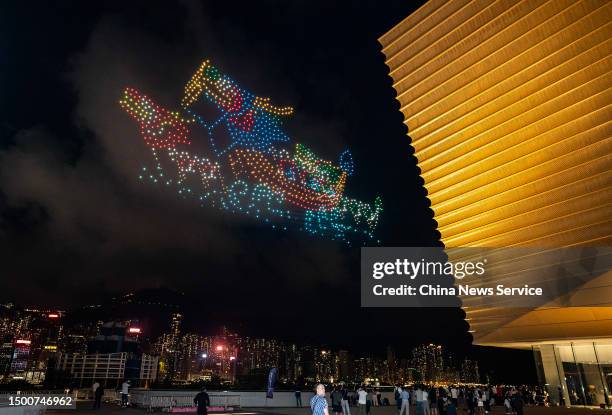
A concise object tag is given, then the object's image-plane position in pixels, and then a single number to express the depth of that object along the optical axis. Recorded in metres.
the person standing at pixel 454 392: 27.90
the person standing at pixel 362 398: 20.45
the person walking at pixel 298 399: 27.03
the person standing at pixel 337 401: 17.98
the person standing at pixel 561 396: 33.84
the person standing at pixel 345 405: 18.47
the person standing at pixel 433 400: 23.48
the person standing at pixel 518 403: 20.44
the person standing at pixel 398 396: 22.16
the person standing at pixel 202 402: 15.01
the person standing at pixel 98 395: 21.08
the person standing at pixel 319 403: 10.32
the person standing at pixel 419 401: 17.81
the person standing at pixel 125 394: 23.12
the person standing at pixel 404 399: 19.26
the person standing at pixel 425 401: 18.38
